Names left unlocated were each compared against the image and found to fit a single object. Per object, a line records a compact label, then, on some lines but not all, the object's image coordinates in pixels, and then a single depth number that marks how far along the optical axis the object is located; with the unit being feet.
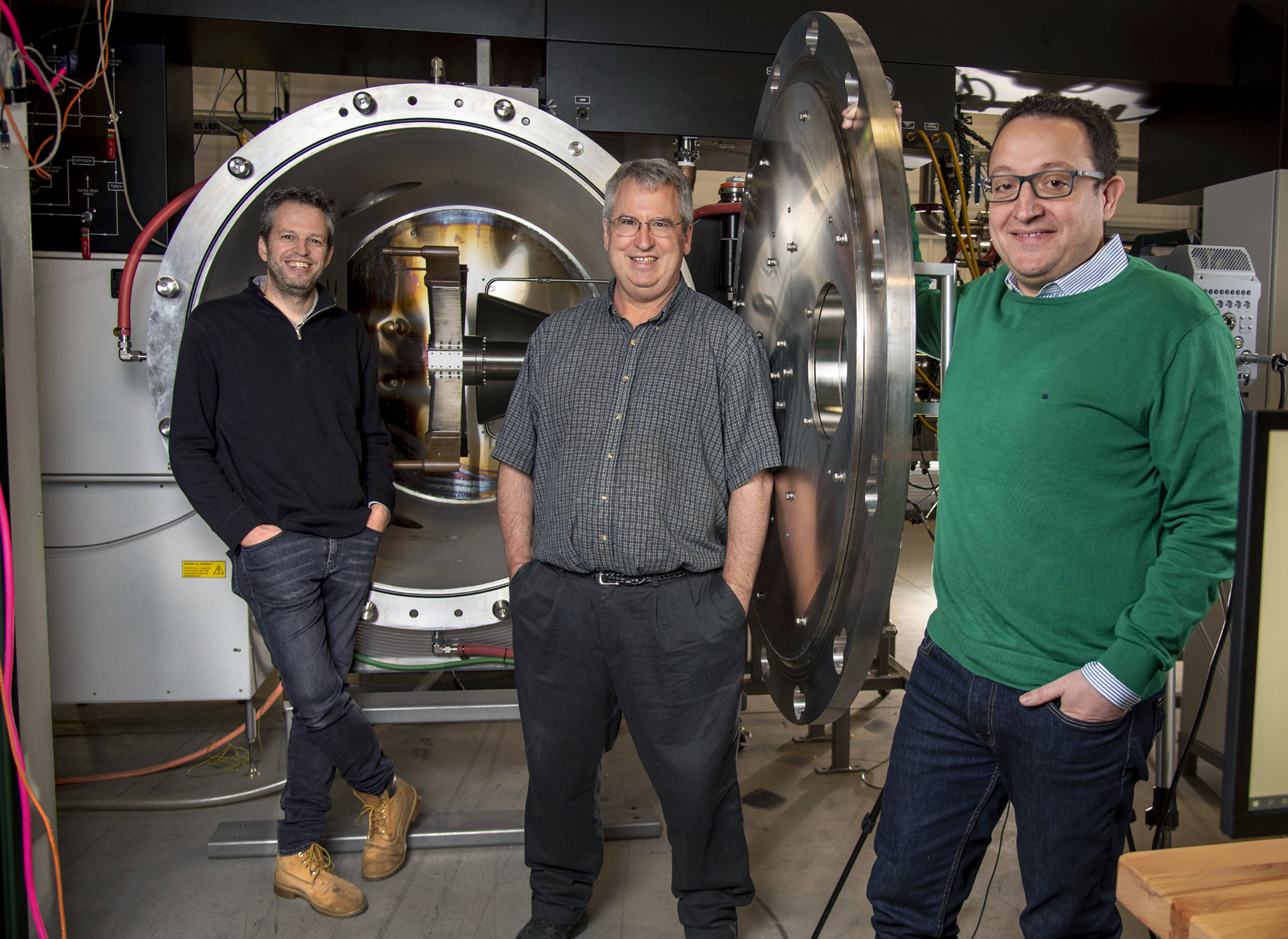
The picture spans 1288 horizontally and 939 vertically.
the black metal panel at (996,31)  6.33
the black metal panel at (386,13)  6.11
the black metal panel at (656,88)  6.36
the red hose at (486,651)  6.79
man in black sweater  5.73
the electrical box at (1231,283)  6.29
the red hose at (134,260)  6.29
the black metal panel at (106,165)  6.70
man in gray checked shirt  4.99
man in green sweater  3.38
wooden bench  2.03
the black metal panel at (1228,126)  6.77
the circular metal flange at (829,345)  3.57
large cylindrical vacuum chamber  5.83
